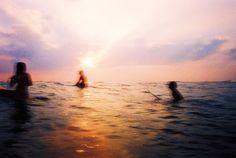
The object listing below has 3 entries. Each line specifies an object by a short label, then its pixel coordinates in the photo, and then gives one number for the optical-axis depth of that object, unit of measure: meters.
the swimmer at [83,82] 22.02
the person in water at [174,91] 12.89
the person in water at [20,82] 10.26
